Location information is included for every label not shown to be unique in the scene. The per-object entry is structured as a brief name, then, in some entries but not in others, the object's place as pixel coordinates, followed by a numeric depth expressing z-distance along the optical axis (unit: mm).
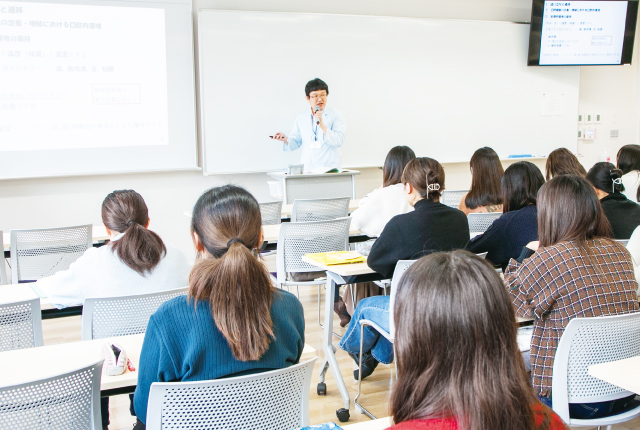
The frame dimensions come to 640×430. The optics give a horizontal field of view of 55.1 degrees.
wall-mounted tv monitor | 7289
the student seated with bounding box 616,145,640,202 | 4495
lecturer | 6008
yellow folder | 3106
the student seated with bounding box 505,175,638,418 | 2074
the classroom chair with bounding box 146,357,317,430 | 1440
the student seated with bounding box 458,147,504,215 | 4172
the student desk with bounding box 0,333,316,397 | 1726
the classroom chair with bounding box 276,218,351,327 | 3822
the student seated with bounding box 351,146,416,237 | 3881
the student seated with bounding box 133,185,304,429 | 1542
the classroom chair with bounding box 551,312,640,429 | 1930
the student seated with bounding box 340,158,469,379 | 2869
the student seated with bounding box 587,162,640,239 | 3297
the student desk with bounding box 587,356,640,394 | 1622
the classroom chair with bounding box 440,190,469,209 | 5219
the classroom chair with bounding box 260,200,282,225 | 4602
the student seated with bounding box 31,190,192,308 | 2420
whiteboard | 6145
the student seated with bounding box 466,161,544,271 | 3084
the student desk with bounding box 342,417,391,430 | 1418
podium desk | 5594
